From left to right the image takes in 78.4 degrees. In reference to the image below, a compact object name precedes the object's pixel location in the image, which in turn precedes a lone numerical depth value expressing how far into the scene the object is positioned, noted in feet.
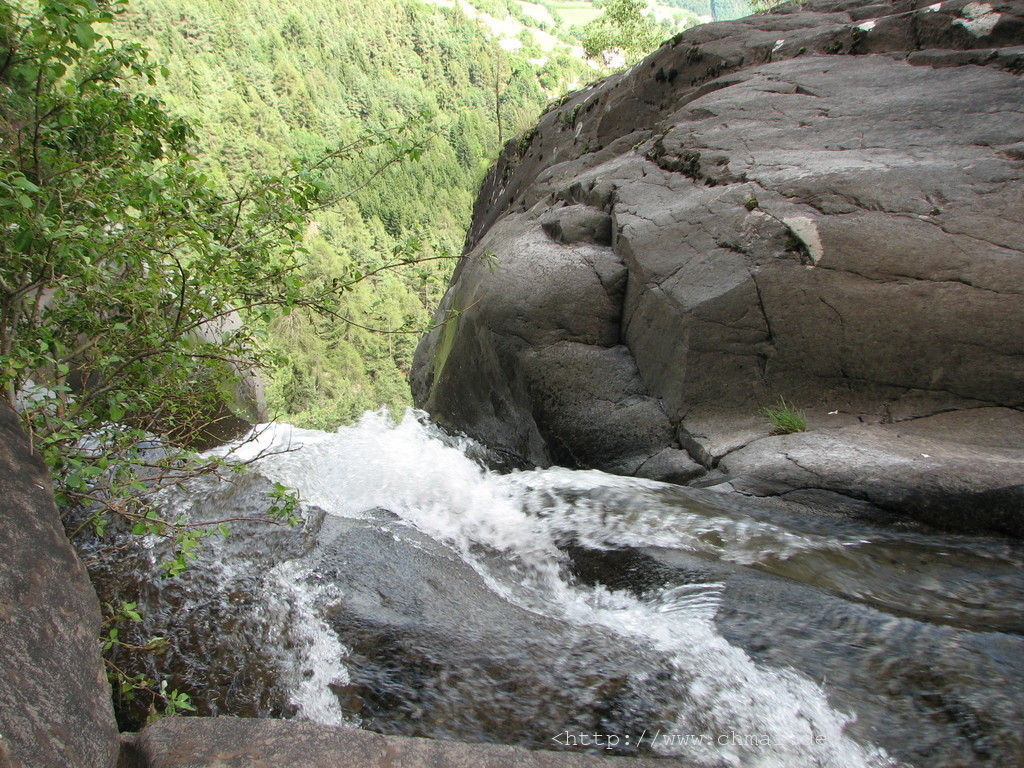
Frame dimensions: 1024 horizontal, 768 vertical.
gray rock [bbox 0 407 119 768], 5.68
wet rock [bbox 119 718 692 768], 6.66
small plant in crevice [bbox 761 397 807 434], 17.17
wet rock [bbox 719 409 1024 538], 12.64
